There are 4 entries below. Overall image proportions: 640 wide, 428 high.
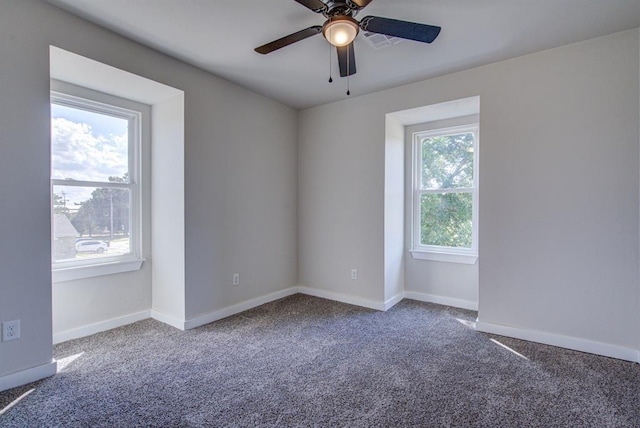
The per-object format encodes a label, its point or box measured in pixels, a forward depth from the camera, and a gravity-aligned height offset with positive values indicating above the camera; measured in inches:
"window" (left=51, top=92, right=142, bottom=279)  109.9 +9.1
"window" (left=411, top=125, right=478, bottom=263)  146.9 +7.5
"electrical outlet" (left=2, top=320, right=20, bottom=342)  79.3 -29.8
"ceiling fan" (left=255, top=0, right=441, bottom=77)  71.4 +42.3
